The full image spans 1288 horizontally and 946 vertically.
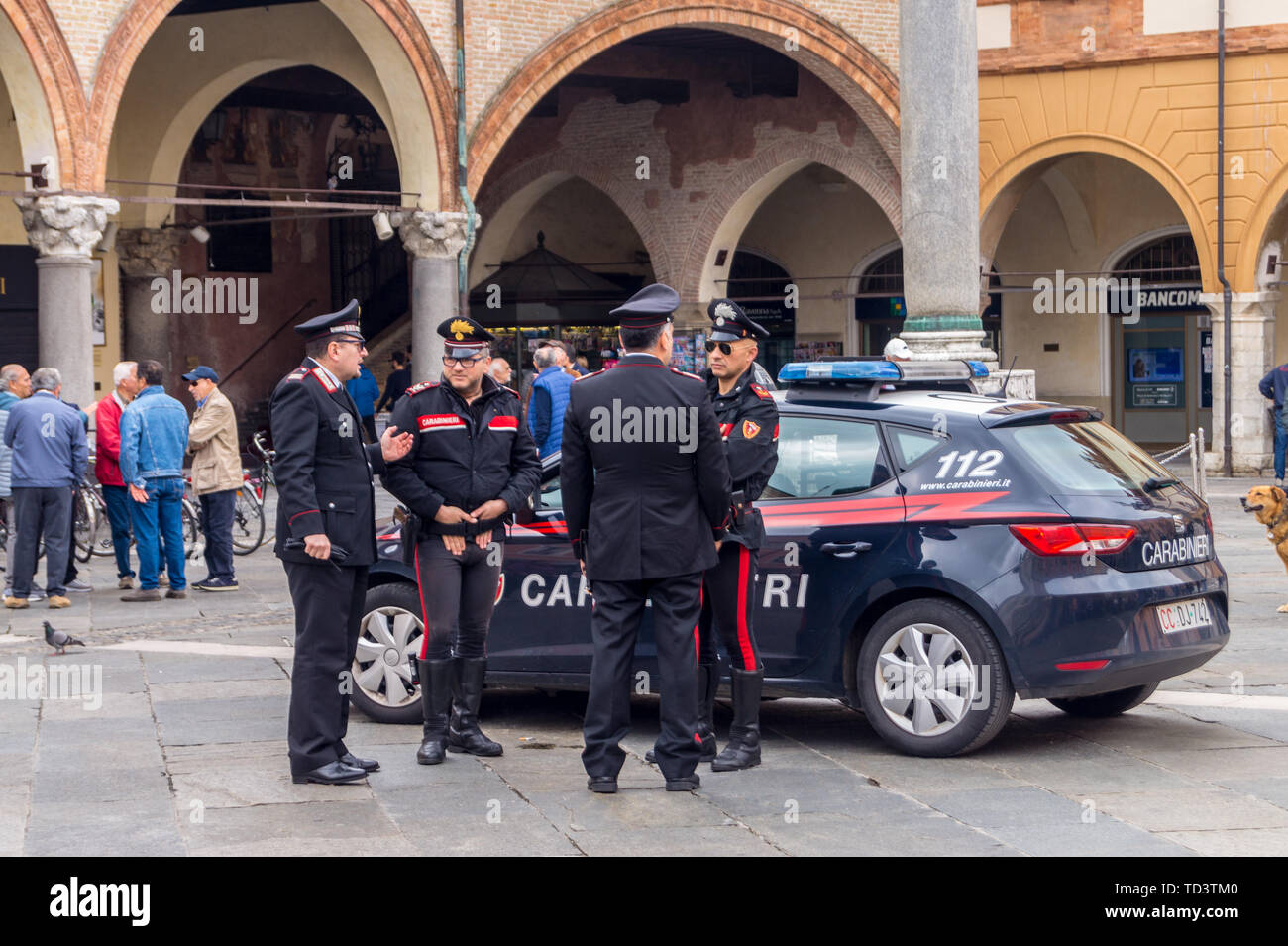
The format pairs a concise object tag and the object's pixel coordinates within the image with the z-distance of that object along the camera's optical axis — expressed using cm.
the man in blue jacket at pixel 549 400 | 1309
